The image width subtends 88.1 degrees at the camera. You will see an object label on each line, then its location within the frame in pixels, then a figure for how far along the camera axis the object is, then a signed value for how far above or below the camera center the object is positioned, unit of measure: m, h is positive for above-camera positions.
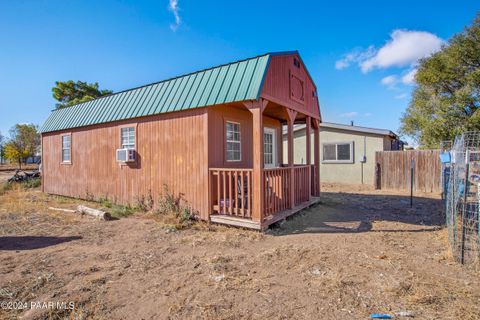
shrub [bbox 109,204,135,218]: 7.12 -1.48
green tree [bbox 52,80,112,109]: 27.19 +7.85
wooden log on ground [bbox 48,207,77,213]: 7.65 -1.51
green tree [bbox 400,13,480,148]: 14.73 +4.44
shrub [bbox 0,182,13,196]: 11.59 -1.26
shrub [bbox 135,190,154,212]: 7.29 -1.25
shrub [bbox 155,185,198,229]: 6.13 -1.28
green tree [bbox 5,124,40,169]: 30.08 +2.51
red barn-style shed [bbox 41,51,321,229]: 5.53 +0.60
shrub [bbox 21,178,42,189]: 13.42 -1.16
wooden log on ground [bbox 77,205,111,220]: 6.70 -1.44
